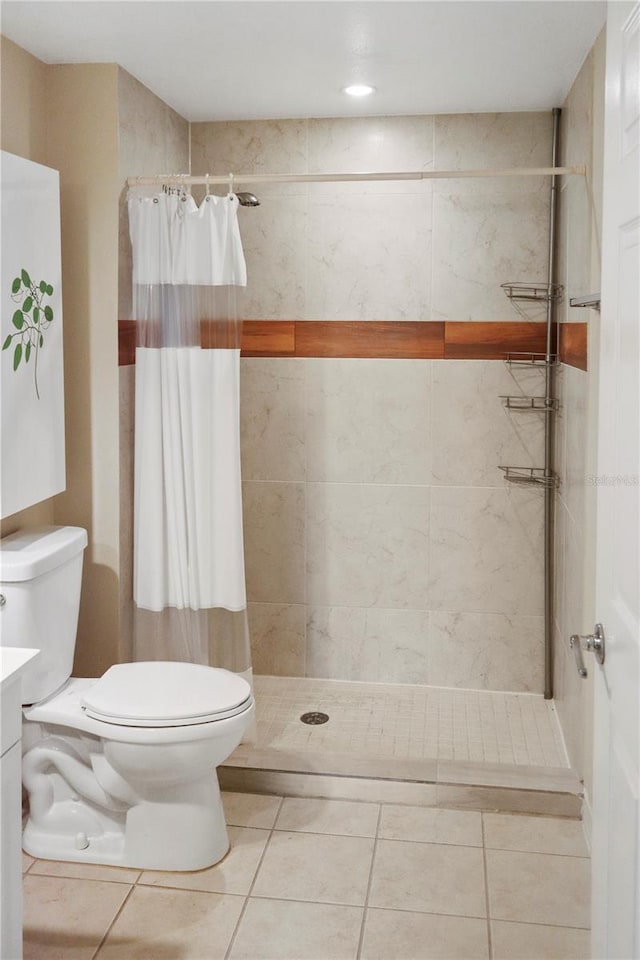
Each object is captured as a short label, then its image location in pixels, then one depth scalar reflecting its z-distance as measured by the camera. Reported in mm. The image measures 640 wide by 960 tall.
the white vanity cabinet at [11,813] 1765
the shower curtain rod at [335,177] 2889
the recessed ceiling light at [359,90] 3182
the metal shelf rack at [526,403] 3639
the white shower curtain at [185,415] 3049
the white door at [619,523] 1469
